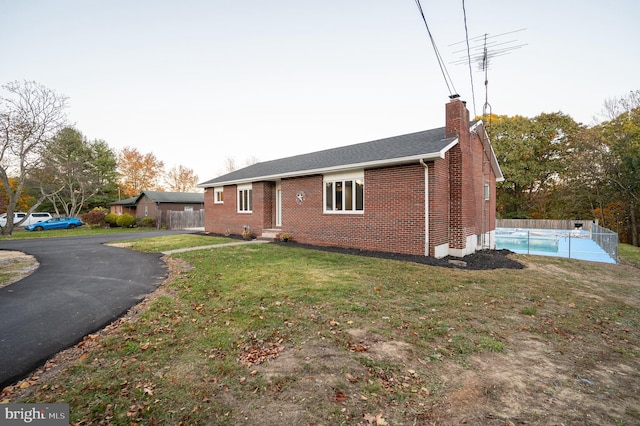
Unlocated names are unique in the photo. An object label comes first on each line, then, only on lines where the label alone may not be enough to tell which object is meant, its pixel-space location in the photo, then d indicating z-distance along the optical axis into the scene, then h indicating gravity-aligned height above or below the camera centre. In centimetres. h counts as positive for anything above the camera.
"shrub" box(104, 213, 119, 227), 2775 -40
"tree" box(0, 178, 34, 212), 3616 +230
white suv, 2942 -12
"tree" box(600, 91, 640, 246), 2172 +460
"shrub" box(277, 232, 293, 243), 1416 -125
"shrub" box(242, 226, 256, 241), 1605 -123
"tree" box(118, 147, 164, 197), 4525 +744
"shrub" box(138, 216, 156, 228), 2795 -75
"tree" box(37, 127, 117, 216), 2633 +521
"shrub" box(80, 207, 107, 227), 2748 -26
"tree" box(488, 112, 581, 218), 3078 +685
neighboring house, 2919 +125
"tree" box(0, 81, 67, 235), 2100 +719
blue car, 2608 -80
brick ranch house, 1005 +76
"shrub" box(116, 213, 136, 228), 2748 -53
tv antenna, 866 +559
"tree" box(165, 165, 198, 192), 5041 +655
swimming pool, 1512 -247
